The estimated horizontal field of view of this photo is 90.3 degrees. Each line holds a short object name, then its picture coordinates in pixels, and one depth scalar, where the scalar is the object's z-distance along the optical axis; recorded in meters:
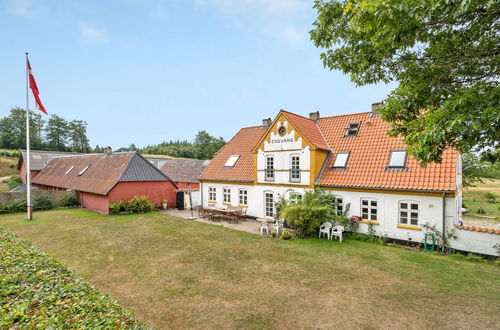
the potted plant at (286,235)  13.55
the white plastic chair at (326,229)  13.55
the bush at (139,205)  21.03
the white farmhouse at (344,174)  11.93
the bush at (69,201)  23.62
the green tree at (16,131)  70.94
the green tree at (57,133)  80.81
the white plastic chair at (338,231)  13.02
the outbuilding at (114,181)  21.30
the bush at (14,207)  20.89
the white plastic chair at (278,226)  14.34
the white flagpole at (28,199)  17.37
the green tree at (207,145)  84.56
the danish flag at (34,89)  16.66
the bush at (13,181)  39.09
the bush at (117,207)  20.38
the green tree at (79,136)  85.56
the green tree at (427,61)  4.36
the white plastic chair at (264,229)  14.58
